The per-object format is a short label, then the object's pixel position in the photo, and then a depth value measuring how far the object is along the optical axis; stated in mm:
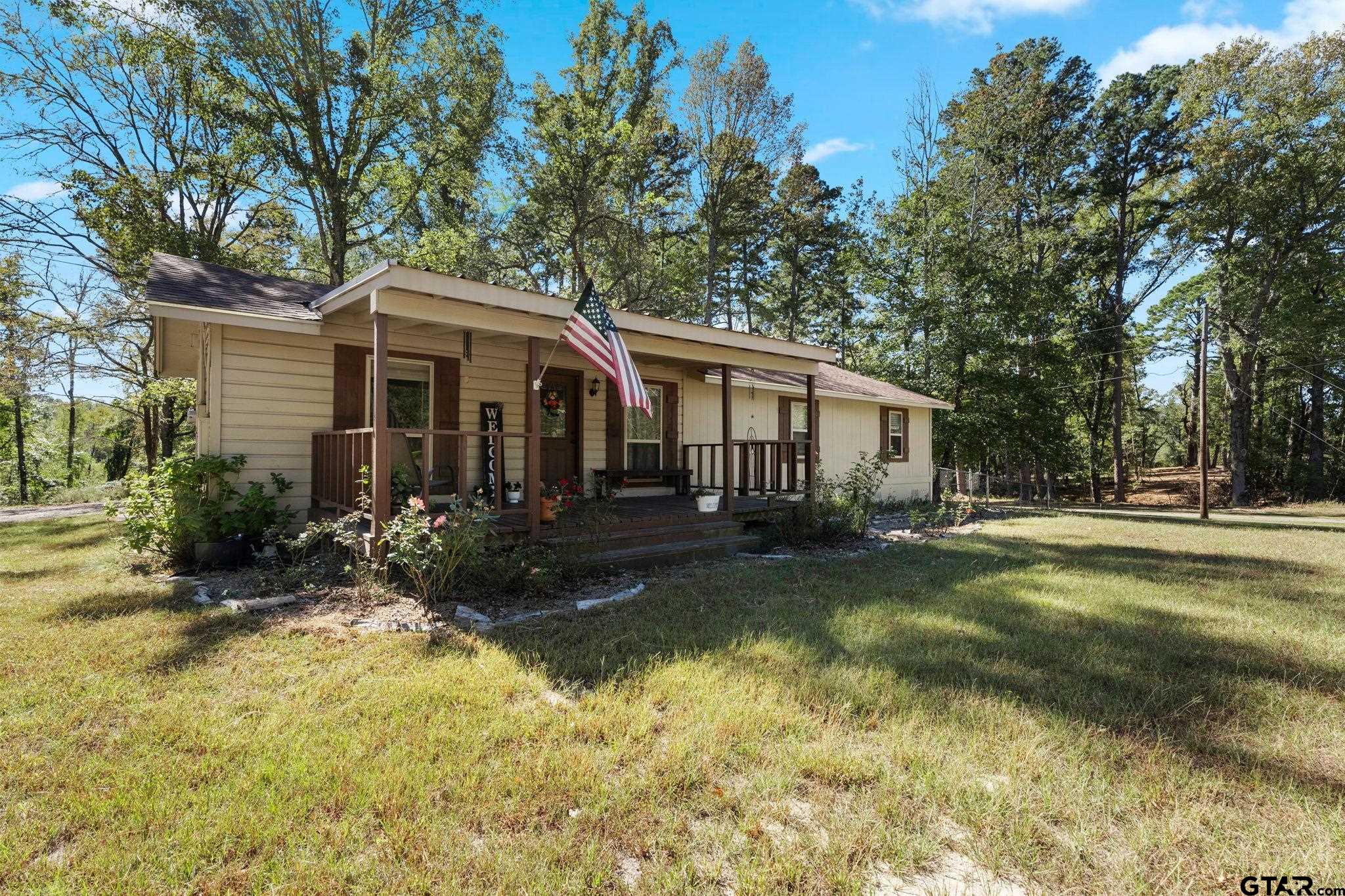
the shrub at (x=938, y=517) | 11422
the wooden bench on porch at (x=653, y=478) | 9312
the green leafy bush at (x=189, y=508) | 6156
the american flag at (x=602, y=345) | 5559
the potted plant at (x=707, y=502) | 8180
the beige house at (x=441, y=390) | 5938
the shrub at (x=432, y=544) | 4859
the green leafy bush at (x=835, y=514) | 8789
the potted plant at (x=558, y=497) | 6523
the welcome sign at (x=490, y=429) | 8047
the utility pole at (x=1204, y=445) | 15469
